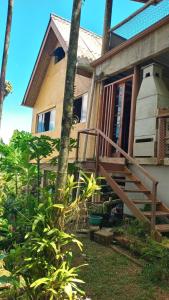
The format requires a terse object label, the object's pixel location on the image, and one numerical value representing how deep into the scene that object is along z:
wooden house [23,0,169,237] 5.62
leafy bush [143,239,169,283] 3.65
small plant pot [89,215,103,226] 6.10
